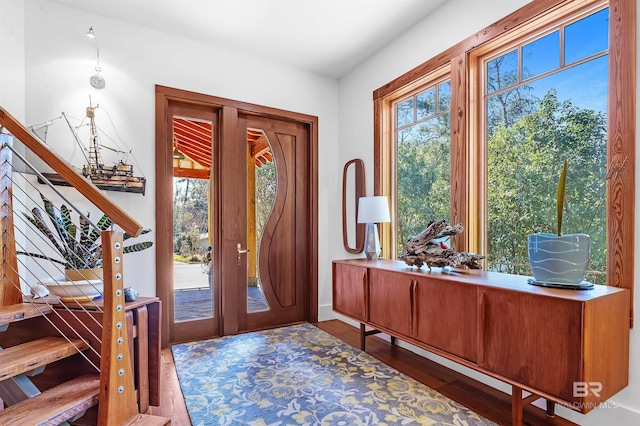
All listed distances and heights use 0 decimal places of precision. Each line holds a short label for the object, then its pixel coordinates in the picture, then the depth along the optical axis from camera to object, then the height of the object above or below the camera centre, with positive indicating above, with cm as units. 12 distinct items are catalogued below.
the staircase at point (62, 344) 152 -69
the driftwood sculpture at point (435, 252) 234 -32
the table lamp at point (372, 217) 315 -7
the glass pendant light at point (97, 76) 287 +118
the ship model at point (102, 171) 281 +34
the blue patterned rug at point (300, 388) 203 -127
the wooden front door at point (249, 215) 334 -5
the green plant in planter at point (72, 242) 190 -18
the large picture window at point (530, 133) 185 +53
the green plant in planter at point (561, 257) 171 -26
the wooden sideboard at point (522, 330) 155 -67
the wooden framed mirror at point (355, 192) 377 +20
